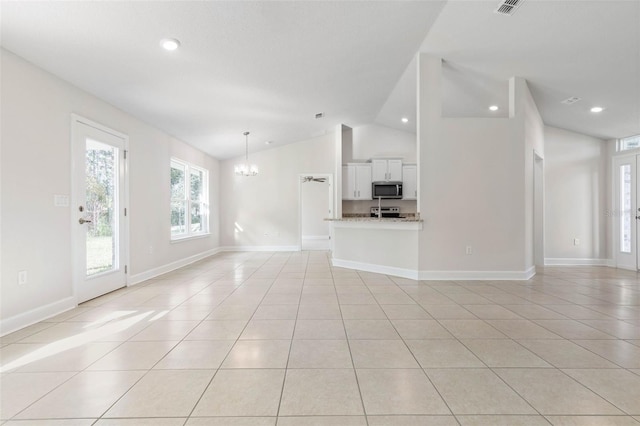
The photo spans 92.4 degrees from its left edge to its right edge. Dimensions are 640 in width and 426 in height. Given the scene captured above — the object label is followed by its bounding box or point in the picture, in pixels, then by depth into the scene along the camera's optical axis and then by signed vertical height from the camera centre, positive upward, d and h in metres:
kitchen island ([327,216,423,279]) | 4.69 -0.58
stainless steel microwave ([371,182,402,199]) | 7.48 +0.51
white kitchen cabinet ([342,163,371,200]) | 7.70 +0.73
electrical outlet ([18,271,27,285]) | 2.74 -0.57
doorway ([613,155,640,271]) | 5.57 -0.06
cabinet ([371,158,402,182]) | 7.61 +1.01
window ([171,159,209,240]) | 6.11 +0.27
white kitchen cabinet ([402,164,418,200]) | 7.63 +0.75
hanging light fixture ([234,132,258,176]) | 6.83 +0.96
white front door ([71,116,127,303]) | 3.45 +0.05
